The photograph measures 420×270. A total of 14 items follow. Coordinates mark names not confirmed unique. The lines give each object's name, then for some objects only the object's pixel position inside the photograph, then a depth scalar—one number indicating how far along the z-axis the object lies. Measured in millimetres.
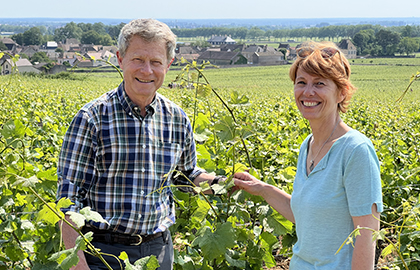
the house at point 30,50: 90356
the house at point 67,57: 81650
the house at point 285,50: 84938
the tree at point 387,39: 91975
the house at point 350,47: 88756
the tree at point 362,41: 97188
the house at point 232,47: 89525
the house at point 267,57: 77562
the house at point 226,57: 72875
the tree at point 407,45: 86188
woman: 1483
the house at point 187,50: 84688
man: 1744
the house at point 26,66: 57162
